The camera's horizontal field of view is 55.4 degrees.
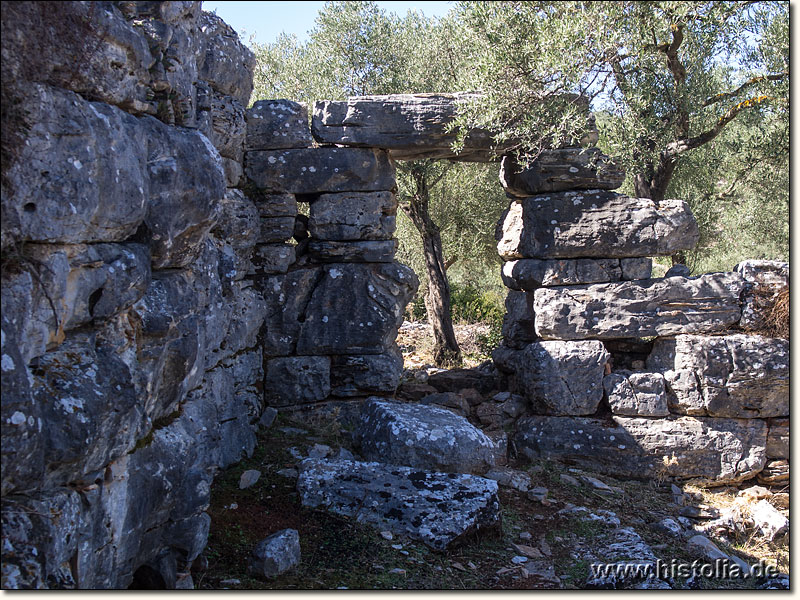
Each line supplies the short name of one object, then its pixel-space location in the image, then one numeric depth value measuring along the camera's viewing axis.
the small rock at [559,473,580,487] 8.82
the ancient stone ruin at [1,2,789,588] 4.02
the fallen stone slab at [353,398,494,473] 7.91
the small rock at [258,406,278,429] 9.35
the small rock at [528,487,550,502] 8.15
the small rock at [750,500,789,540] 7.77
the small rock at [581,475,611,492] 8.73
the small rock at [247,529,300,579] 5.74
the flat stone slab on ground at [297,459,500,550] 6.67
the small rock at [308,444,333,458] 8.49
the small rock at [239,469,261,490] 7.60
